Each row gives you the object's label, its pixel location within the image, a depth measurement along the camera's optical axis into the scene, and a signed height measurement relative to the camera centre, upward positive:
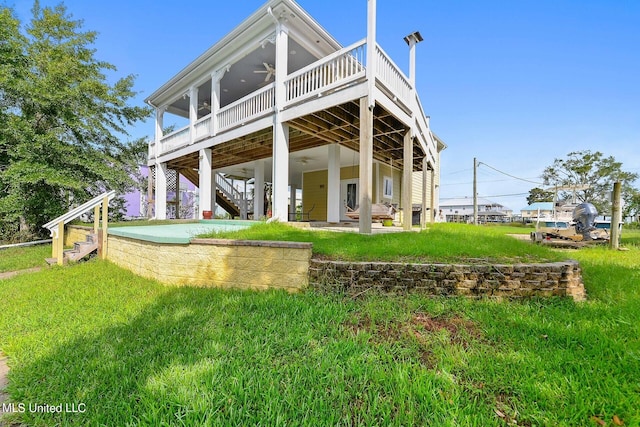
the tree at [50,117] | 8.79 +3.40
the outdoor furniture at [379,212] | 7.31 +0.03
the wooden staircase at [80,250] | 5.99 -0.96
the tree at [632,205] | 27.27 +1.22
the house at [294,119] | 5.69 +2.46
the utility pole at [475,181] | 20.36 +2.61
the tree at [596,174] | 28.08 +4.59
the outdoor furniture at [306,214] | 12.16 -0.08
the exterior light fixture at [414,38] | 6.53 +4.36
